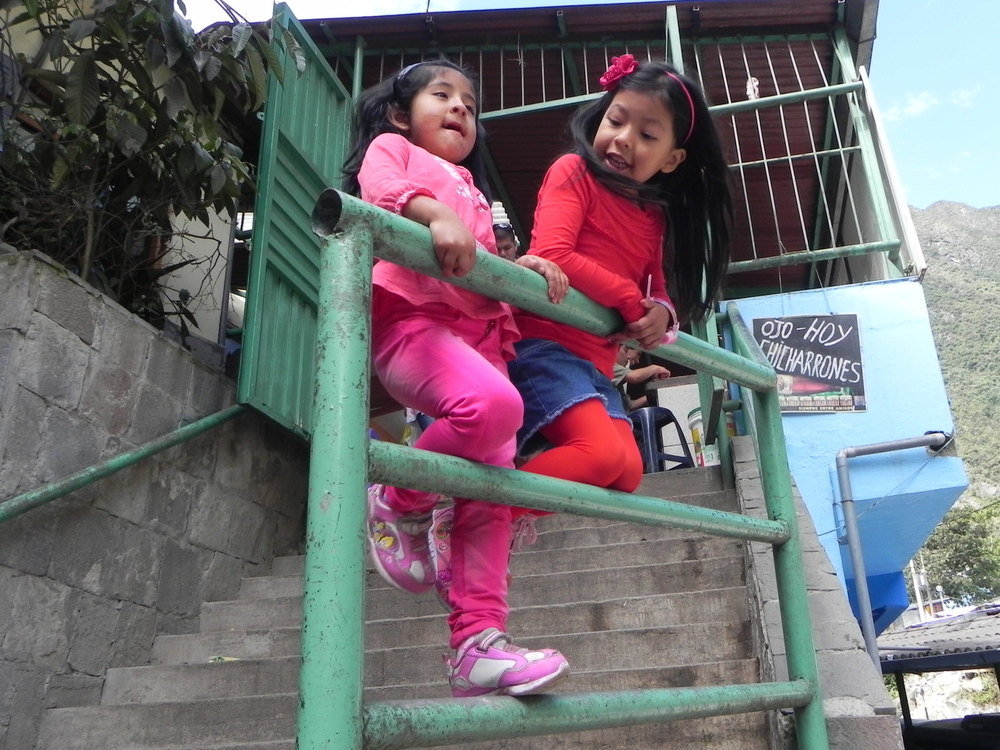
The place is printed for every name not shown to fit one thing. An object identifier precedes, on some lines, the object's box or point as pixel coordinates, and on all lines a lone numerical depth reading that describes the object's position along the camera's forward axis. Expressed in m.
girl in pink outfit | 1.18
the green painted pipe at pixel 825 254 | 4.53
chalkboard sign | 4.17
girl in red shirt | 1.51
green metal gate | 3.96
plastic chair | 5.00
